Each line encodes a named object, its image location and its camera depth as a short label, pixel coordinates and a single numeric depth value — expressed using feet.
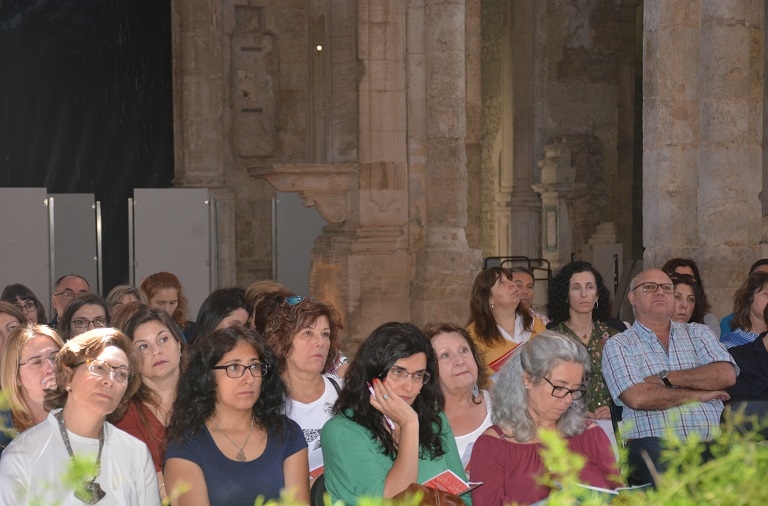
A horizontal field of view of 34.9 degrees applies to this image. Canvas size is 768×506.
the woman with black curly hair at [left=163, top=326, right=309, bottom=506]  13.98
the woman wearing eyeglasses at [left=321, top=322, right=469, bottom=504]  14.08
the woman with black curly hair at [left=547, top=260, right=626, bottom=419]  22.36
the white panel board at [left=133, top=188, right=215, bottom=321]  42.83
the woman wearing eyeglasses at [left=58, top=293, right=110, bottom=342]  21.30
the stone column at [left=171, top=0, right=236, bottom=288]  51.65
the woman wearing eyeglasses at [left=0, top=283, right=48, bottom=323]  25.73
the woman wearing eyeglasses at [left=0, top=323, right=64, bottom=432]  15.24
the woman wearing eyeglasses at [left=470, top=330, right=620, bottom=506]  14.19
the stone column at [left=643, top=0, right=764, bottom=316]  31.48
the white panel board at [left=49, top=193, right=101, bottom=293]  45.24
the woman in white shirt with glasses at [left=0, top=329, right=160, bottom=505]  12.43
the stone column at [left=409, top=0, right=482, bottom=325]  41.57
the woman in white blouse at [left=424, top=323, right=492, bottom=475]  17.30
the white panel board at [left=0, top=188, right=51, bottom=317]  40.52
